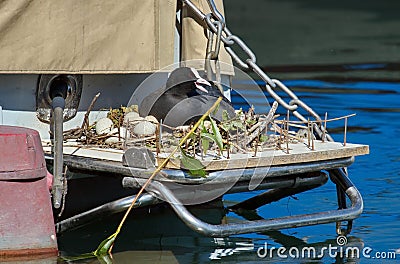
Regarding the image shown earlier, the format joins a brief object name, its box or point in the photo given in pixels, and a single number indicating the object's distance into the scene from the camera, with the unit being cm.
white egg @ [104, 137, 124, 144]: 1472
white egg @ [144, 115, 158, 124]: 1478
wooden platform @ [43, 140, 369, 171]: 1348
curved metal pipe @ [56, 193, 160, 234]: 1363
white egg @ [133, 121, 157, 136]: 1454
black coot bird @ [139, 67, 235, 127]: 1482
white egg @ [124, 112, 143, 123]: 1501
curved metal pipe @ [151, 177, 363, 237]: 1331
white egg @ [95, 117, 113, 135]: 1498
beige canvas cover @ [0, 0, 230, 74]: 1479
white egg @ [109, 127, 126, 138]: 1474
